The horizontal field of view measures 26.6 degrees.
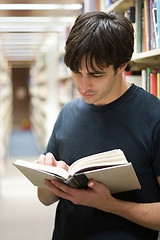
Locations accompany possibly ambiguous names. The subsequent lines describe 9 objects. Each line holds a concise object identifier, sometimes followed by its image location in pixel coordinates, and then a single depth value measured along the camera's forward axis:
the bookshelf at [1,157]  5.23
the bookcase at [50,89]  6.20
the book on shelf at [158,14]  1.46
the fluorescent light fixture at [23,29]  5.68
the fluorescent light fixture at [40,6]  4.14
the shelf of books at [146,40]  1.56
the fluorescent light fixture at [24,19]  5.01
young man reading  1.12
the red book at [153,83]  1.61
